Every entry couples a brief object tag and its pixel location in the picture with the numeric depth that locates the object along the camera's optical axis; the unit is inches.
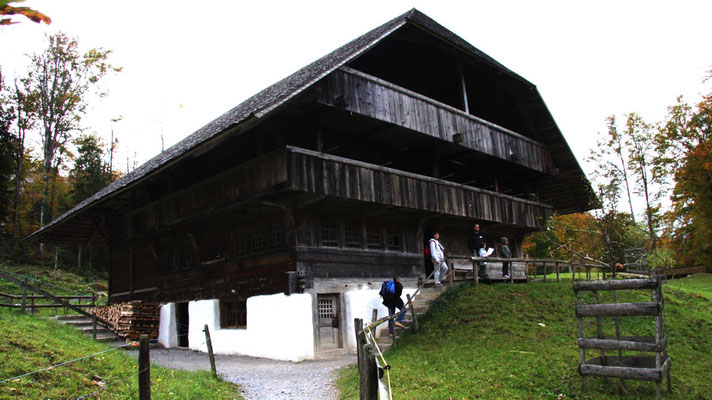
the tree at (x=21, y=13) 144.2
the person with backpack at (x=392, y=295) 586.6
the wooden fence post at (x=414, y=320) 556.3
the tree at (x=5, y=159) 1179.9
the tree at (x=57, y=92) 1390.3
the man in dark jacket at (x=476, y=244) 718.4
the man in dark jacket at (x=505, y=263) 717.3
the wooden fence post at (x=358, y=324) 356.5
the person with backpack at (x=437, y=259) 675.4
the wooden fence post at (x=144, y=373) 247.9
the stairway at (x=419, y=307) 571.8
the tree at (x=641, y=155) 1450.0
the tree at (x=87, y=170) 1530.5
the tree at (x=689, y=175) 1246.3
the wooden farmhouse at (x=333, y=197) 578.6
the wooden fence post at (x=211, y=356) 424.4
